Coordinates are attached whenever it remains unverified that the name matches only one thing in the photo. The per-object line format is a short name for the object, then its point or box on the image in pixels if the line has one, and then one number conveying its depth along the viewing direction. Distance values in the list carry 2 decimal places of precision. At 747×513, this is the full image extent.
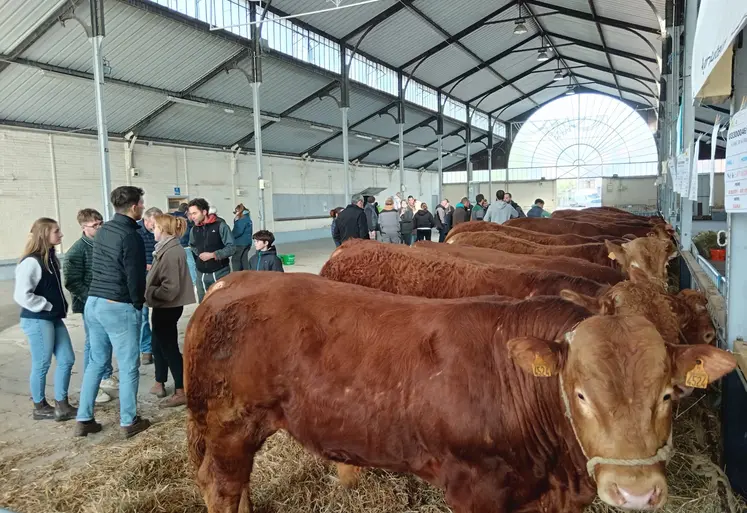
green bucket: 13.29
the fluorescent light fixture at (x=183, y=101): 15.03
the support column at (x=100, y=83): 8.31
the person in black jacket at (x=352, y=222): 9.59
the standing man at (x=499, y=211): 12.77
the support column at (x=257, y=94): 11.52
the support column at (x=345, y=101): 14.99
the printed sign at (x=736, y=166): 2.25
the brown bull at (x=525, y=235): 7.04
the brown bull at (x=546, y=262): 4.38
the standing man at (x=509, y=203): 13.73
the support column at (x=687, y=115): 6.11
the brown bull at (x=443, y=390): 1.71
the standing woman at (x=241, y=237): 8.35
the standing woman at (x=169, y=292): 4.62
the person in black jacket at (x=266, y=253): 5.68
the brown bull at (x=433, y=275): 3.67
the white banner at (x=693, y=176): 4.72
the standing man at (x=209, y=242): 6.45
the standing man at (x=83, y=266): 4.75
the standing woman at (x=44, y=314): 4.19
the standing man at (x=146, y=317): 5.88
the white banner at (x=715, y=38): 1.91
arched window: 34.12
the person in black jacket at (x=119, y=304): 3.91
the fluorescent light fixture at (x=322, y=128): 21.19
